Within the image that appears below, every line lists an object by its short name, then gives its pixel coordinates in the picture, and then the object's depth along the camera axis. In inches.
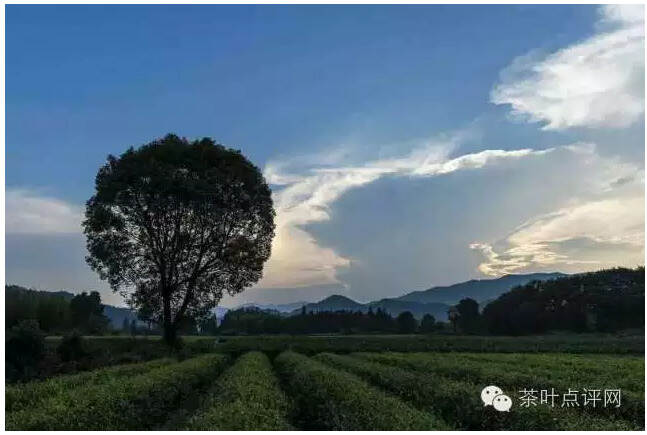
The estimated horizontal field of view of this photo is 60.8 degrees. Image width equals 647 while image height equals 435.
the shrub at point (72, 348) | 1370.6
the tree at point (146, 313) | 1705.2
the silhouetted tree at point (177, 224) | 1616.6
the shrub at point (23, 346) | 1178.0
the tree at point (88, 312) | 2977.1
